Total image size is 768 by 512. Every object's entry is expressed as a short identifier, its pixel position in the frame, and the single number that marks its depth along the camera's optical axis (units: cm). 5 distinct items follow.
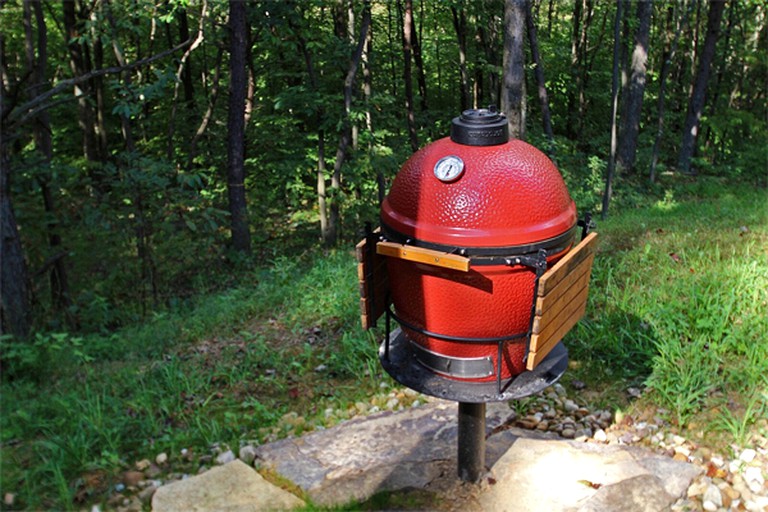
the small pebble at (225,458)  405
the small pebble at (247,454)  404
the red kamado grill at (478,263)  279
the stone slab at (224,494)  353
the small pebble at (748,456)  382
